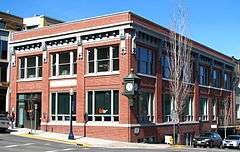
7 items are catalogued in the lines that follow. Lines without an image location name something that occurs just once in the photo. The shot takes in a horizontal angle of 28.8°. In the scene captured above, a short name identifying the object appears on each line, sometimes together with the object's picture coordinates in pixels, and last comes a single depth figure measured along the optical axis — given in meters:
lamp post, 36.78
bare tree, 44.53
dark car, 43.75
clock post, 36.94
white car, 46.44
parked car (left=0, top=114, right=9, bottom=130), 39.34
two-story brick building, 38.62
